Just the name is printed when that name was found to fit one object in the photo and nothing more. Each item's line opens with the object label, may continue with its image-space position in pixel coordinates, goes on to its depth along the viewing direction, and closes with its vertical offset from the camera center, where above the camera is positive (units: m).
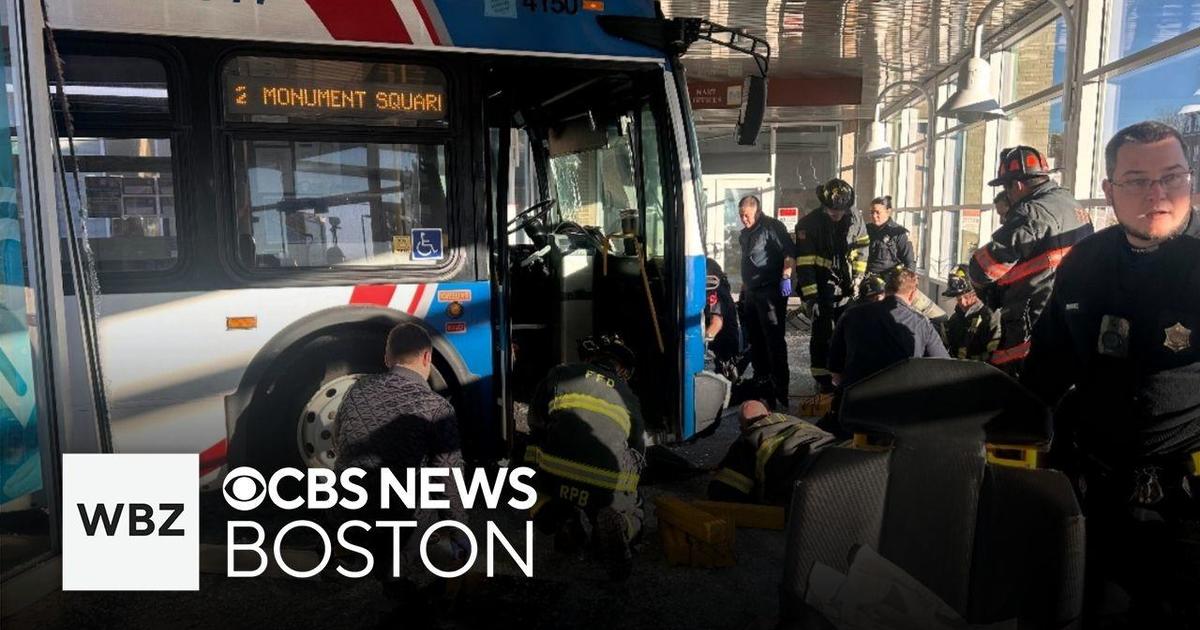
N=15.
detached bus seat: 1.97 -0.69
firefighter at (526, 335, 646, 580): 3.88 -1.13
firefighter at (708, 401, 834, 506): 4.68 -1.37
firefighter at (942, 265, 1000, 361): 6.03 -0.84
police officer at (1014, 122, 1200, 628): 2.29 -0.50
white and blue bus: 4.09 +0.04
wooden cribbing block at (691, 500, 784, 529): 4.56 -1.62
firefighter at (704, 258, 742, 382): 7.48 -1.09
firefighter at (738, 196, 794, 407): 7.50 -0.78
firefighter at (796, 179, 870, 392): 7.80 -0.45
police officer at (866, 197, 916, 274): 8.94 -0.46
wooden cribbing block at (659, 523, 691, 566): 4.17 -1.63
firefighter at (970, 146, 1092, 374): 5.26 -0.25
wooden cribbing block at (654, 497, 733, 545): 4.08 -1.49
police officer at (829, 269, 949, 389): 5.28 -0.79
